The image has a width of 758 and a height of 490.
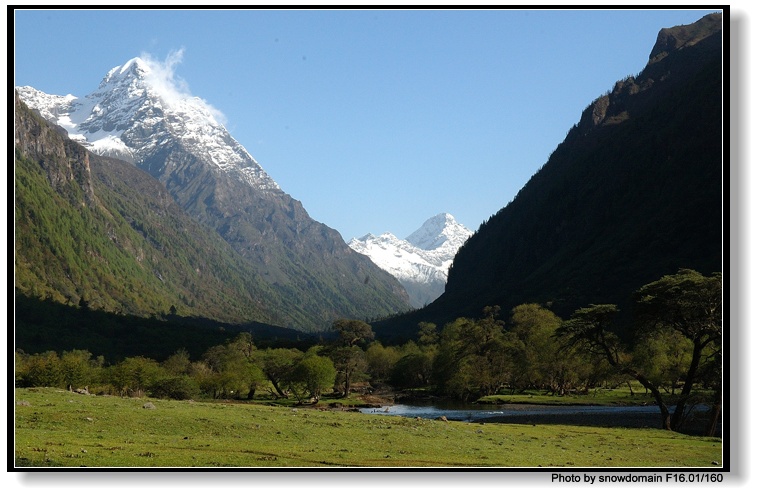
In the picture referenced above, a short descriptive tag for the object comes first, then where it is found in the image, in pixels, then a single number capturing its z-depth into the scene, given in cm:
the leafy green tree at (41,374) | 9326
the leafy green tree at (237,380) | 13750
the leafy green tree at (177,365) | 16515
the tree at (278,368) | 14525
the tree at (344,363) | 15775
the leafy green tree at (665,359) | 11656
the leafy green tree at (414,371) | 18588
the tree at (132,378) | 11639
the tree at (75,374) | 10419
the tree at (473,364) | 14975
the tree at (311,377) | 13700
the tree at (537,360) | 15000
